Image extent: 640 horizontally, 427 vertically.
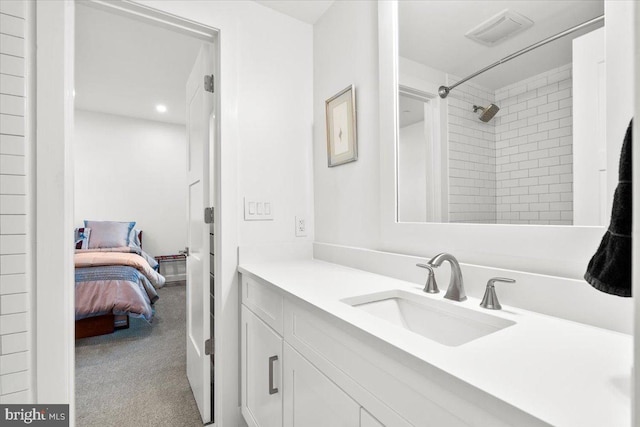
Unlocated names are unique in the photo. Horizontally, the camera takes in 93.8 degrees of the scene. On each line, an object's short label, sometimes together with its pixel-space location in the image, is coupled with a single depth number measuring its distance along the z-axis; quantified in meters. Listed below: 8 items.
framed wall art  1.55
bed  2.68
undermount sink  0.82
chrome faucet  0.92
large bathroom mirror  0.78
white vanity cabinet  0.77
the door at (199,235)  1.64
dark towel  0.42
